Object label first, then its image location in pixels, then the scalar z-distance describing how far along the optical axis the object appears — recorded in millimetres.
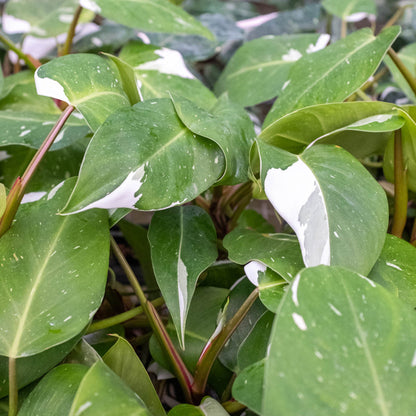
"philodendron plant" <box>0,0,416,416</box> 342
